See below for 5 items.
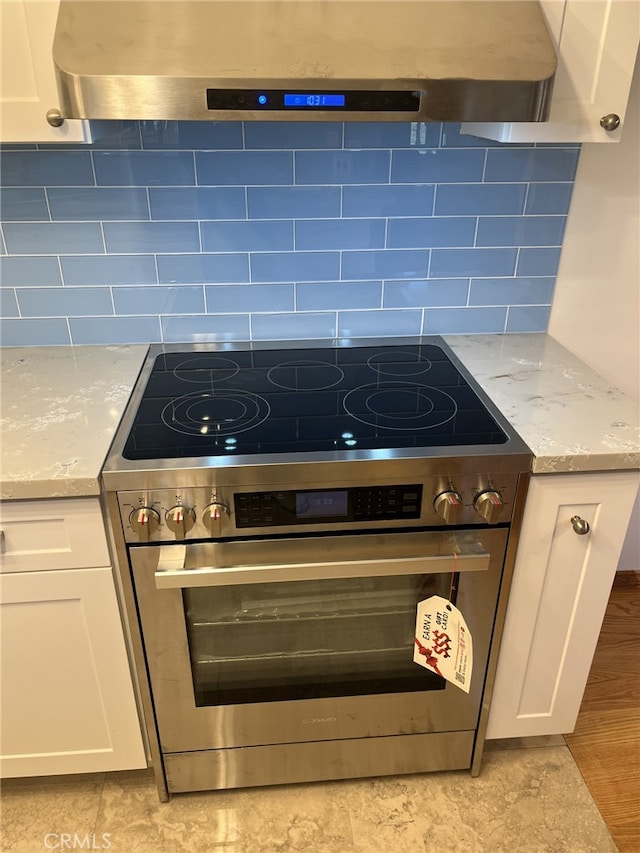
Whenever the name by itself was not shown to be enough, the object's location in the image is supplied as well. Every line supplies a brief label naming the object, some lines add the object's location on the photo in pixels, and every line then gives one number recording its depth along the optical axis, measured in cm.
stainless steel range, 125
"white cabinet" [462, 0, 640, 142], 127
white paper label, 139
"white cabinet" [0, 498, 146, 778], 128
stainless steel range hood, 113
